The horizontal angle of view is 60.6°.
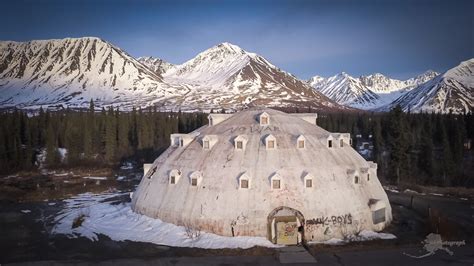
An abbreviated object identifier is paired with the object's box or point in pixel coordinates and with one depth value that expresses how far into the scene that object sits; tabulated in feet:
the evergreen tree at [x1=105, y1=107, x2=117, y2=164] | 393.17
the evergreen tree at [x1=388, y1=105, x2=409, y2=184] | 258.78
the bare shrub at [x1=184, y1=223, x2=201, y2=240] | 109.29
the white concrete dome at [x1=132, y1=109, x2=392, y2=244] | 108.88
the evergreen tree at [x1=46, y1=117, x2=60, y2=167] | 373.20
